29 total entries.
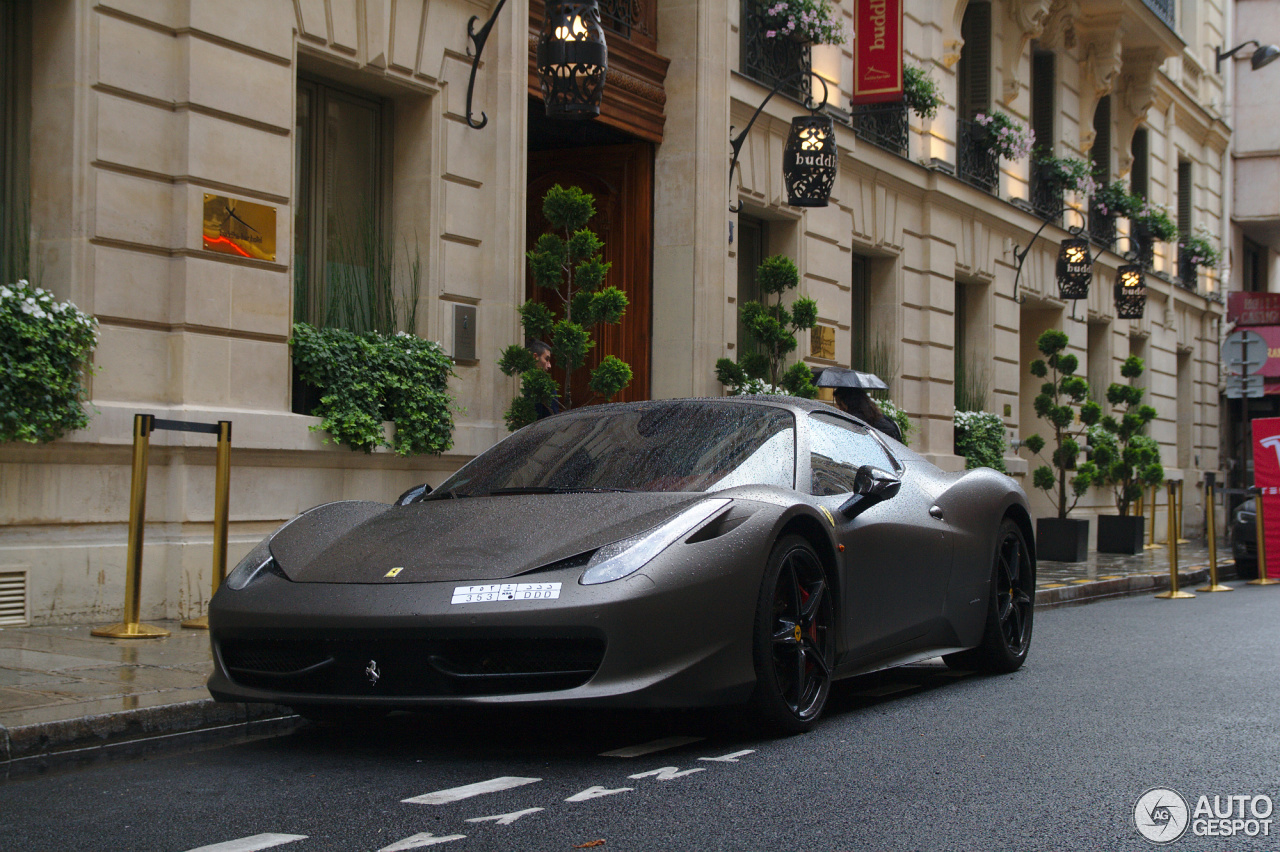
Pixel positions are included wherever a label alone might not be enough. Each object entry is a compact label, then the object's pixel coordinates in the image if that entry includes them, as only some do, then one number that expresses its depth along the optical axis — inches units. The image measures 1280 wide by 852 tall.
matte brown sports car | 176.9
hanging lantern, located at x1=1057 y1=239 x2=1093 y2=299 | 893.2
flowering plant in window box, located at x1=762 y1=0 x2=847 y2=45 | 607.2
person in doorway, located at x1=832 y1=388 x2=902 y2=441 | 417.1
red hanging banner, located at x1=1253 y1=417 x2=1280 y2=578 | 671.8
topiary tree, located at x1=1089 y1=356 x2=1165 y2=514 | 779.4
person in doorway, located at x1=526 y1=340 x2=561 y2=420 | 424.8
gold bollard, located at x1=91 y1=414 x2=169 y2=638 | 296.2
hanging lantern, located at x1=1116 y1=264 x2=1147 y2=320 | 997.8
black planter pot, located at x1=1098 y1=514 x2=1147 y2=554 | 772.6
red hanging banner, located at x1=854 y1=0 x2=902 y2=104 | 655.8
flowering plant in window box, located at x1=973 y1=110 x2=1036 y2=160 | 821.9
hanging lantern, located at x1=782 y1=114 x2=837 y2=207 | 571.5
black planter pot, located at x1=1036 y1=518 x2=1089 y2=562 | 689.0
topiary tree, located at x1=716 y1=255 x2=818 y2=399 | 497.7
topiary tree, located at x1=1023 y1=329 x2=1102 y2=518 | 743.7
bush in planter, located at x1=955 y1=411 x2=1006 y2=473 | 788.6
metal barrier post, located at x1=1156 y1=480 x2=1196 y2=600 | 542.4
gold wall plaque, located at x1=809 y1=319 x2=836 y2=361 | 637.9
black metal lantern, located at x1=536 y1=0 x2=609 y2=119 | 421.1
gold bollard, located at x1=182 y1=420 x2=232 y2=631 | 307.0
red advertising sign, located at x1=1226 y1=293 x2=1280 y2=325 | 1306.6
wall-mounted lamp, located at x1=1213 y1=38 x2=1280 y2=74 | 1251.2
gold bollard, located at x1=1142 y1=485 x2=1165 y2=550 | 847.1
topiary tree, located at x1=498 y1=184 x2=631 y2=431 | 408.8
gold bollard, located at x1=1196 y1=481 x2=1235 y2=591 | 588.1
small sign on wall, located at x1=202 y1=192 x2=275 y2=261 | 356.8
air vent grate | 308.8
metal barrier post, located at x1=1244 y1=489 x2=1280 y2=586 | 655.8
